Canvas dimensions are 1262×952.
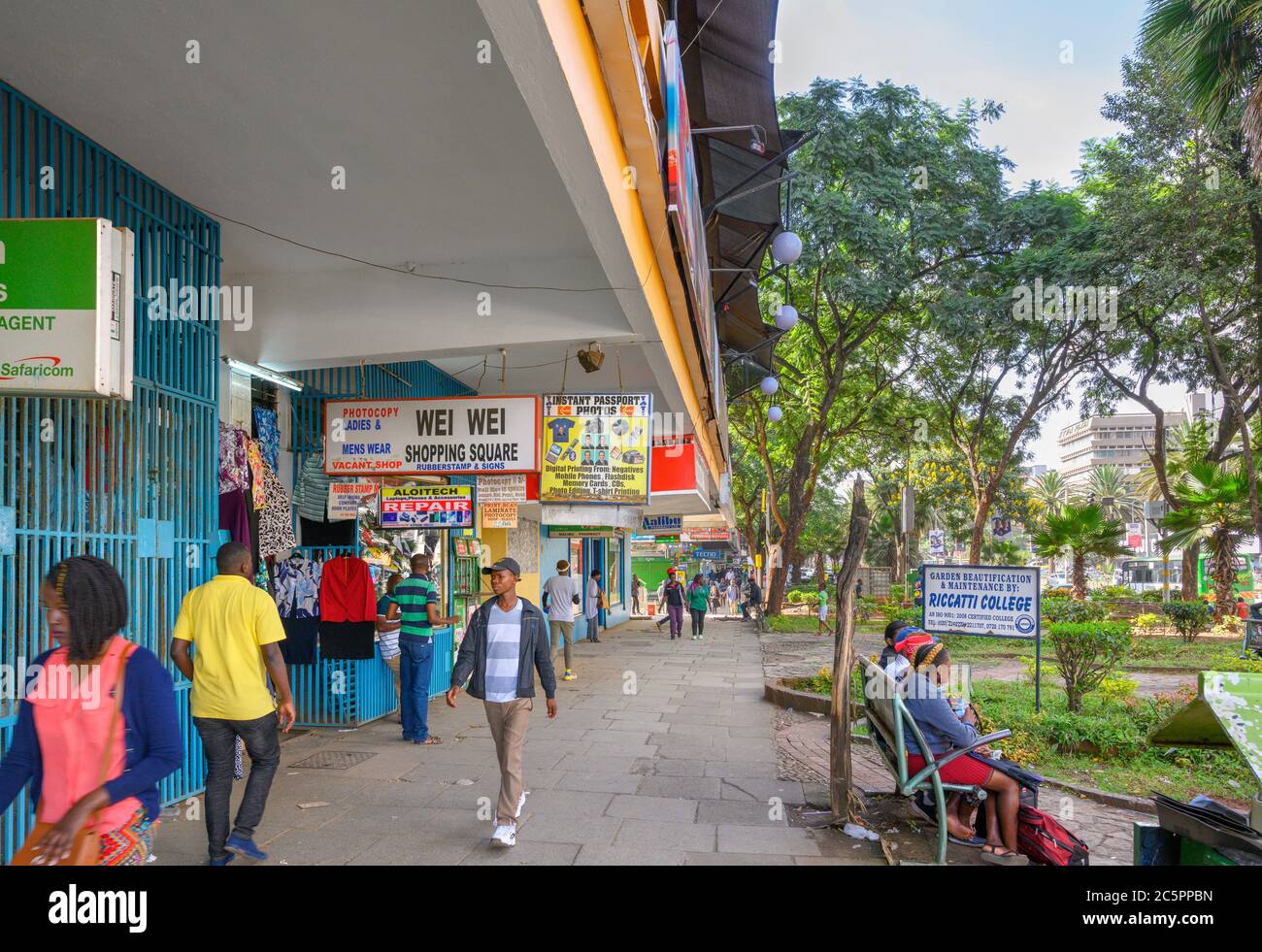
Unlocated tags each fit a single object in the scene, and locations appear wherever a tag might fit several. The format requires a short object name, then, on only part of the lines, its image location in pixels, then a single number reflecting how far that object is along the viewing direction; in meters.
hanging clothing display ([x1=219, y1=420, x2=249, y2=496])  7.25
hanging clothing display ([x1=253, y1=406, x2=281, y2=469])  8.27
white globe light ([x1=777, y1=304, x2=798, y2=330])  13.46
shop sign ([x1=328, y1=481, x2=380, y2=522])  8.93
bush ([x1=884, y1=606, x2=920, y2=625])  16.98
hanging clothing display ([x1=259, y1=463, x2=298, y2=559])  8.14
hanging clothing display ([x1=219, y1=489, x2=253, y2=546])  7.30
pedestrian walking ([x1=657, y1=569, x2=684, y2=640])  21.78
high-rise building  115.50
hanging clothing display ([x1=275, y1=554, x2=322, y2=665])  8.88
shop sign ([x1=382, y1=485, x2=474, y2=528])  9.10
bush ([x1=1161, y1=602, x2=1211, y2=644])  18.81
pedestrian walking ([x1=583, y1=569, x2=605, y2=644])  20.36
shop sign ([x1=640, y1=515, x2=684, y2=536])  22.67
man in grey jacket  5.49
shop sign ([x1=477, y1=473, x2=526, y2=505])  9.64
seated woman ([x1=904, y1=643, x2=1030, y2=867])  4.99
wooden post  5.88
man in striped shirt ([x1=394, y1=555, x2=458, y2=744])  8.41
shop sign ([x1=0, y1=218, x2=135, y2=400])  3.67
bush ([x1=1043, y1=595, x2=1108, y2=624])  11.54
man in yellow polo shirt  4.71
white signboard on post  9.09
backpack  4.82
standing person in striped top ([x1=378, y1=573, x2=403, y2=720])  9.16
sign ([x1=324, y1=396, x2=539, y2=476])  7.59
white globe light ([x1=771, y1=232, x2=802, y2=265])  10.16
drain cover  7.48
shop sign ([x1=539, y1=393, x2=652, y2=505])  7.90
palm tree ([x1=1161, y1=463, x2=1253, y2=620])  21.16
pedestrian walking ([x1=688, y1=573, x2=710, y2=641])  22.22
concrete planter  10.62
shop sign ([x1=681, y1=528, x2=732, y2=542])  32.88
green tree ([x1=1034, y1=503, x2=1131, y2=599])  21.62
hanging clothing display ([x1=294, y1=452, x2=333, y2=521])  8.94
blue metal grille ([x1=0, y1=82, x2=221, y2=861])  4.66
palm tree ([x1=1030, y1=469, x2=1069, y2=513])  72.06
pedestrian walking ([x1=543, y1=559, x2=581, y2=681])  13.47
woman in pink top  2.78
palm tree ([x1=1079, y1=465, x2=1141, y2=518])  73.19
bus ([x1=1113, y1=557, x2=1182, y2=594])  63.01
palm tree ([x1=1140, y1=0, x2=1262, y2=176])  12.50
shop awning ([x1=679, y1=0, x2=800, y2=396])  8.40
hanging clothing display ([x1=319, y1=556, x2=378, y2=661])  8.91
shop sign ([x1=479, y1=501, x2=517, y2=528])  12.05
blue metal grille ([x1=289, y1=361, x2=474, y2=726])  9.08
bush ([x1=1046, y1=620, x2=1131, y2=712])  9.53
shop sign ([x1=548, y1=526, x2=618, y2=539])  18.42
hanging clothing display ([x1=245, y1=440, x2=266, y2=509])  7.64
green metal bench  4.99
